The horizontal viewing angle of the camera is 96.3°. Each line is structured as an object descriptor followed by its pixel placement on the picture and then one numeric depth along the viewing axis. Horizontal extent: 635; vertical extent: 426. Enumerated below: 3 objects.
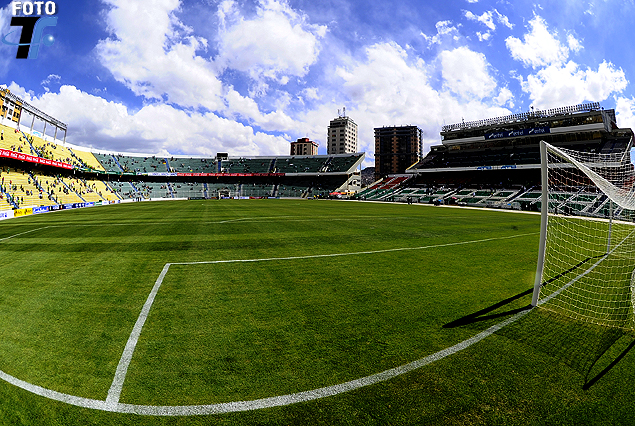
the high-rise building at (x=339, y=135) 146.50
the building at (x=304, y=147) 158.00
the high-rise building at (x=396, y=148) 142.50
